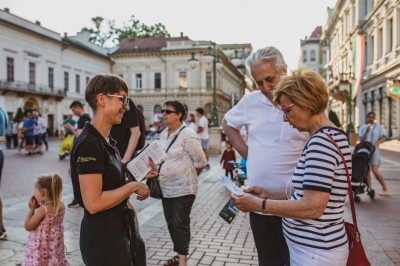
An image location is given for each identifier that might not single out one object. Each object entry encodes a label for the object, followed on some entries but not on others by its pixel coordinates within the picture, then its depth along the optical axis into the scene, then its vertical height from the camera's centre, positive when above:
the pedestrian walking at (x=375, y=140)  8.35 -0.33
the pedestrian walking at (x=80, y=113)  6.38 +0.20
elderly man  2.67 -0.16
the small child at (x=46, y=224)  3.74 -0.95
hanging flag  22.53 +4.20
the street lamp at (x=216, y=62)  19.84 +3.31
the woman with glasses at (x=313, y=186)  1.90 -0.30
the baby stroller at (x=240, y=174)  7.58 -1.13
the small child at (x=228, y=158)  10.42 -0.89
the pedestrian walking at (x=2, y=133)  5.16 -0.10
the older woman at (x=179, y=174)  4.09 -0.53
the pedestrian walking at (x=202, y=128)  12.80 -0.10
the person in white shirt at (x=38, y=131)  18.36 -0.27
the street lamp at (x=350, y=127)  26.79 -0.16
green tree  66.44 +16.32
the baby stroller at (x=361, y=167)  7.67 -0.83
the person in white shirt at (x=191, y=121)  12.57 +0.13
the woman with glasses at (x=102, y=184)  2.18 -0.34
